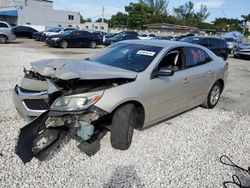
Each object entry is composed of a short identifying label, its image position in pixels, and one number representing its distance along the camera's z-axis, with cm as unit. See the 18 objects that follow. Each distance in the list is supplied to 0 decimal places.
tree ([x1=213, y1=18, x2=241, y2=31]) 5870
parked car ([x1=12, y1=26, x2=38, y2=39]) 2160
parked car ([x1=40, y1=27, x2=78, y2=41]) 1882
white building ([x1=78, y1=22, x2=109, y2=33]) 4278
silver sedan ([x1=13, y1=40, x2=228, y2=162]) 252
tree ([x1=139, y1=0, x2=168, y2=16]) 6677
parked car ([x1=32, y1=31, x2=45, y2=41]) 2018
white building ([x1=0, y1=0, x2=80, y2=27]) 3572
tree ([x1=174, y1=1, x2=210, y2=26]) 7161
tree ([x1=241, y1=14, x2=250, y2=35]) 5789
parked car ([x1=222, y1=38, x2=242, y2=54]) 1734
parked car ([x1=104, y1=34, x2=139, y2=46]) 1735
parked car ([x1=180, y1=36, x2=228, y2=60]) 1099
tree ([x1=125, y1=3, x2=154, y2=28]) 4915
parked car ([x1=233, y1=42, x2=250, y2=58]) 1388
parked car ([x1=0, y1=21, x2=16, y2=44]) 1498
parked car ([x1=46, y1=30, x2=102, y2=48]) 1504
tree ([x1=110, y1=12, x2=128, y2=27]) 5211
